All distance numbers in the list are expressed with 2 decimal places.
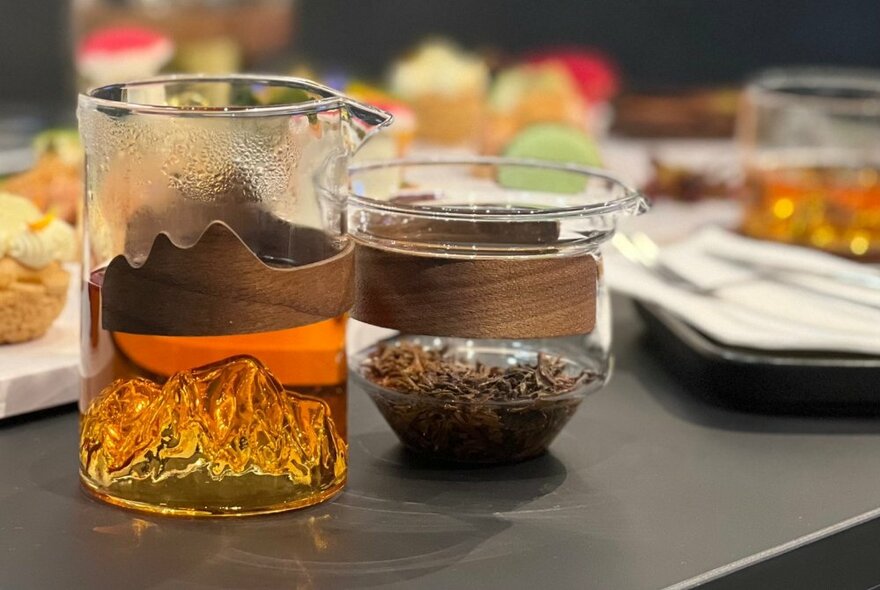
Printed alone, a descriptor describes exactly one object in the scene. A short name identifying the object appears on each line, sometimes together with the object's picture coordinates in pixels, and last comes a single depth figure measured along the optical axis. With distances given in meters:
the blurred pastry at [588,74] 2.50
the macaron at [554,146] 1.29
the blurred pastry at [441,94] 1.81
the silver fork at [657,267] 0.99
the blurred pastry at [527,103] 1.91
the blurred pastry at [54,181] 1.08
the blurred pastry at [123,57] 1.65
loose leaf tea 0.69
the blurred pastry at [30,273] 0.81
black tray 0.82
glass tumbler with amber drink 1.48
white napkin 0.86
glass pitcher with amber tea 0.62
